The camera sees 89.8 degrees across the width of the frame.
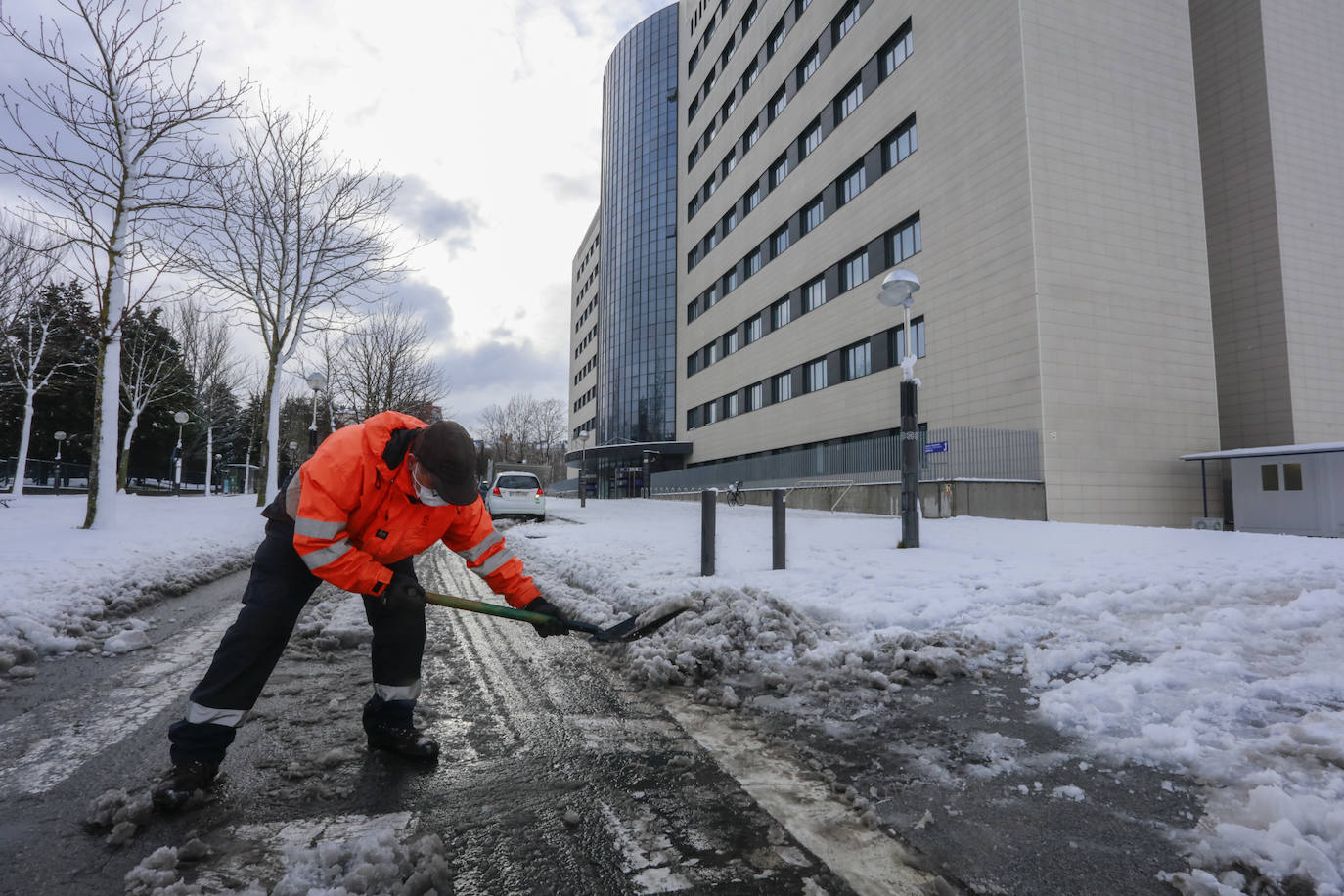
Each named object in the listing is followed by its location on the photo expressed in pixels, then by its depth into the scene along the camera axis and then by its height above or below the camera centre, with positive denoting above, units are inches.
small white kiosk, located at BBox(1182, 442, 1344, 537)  612.7 -2.1
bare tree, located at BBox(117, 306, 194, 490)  1120.2 +235.3
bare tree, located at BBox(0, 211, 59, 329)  765.9 +256.3
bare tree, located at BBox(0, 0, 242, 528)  445.1 +204.2
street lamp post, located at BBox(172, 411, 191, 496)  1404.3 +42.4
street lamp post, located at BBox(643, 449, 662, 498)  1758.6 +52.3
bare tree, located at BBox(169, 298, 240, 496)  1234.0 +268.2
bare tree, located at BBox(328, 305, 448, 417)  1010.1 +188.1
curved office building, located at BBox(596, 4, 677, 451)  1903.3 +744.1
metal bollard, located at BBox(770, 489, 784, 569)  282.7 -16.8
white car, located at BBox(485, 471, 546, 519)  764.3 -5.5
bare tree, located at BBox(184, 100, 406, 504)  713.0 +269.1
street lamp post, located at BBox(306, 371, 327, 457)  775.7 +129.2
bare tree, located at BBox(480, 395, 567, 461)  3334.2 +319.9
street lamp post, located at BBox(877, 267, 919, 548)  371.2 +31.8
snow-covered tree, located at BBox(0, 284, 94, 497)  861.2 +232.5
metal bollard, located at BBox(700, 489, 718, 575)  276.5 -20.7
